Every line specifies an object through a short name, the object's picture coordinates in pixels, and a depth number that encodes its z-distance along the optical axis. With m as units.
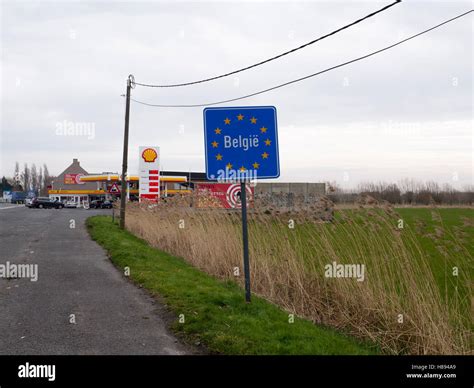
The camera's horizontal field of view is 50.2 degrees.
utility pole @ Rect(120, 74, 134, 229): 23.57
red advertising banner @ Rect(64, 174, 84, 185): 88.31
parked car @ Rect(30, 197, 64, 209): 66.62
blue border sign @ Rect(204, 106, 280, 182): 7.32
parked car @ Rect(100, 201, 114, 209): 66.75
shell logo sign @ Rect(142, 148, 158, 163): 30.19
